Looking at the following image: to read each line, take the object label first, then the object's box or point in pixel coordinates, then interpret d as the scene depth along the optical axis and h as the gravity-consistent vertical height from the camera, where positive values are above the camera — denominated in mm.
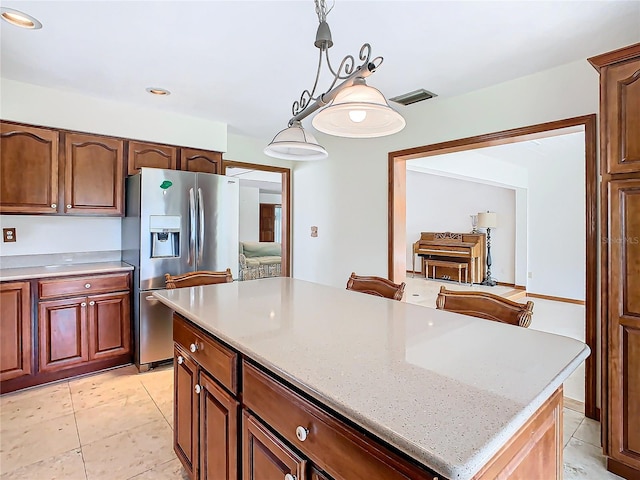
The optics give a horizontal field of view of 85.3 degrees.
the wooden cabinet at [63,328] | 2578 -703
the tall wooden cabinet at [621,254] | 1723 -68
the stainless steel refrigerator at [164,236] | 3000 +39
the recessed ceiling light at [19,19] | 1810 +1193
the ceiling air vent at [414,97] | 2830 +1212
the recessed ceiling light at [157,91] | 2807 +1228
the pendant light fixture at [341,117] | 1282 +543
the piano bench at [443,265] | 7758 -581
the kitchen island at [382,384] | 679 -355
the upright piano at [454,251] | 7688 -236
